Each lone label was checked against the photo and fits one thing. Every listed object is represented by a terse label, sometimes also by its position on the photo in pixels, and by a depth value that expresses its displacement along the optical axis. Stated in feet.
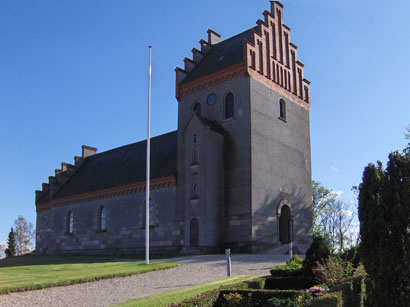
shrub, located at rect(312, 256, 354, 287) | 47.88
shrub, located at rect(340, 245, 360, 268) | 57.16
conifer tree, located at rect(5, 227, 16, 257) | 205.87
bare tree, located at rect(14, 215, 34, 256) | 243.60
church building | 105.29
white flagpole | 85.55
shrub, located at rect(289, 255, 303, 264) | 66.14
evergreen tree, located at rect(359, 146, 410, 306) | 39.32
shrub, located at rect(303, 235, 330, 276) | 54.00
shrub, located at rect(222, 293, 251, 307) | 41.47
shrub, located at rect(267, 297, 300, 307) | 38.81
